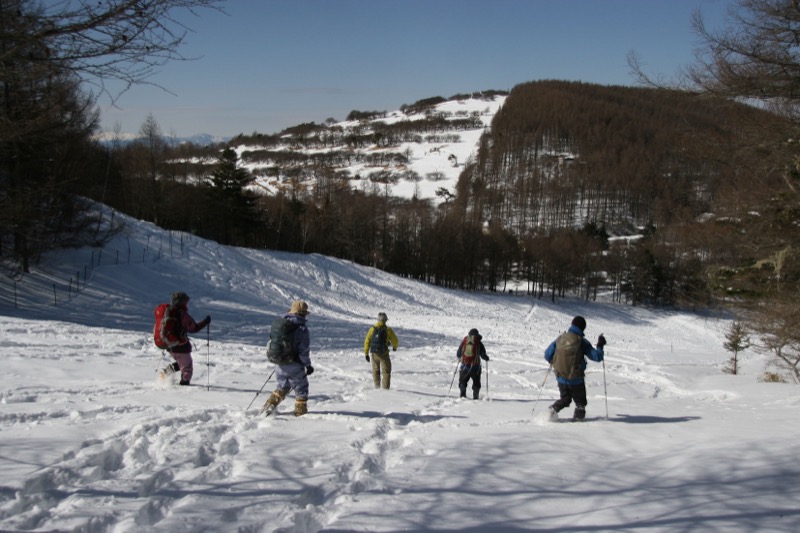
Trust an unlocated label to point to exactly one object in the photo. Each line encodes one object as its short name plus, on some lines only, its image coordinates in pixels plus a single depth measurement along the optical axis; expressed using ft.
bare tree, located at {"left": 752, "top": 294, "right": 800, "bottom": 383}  35.42
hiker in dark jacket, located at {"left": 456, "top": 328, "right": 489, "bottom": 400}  36.52
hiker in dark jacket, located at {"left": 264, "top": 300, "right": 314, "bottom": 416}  24.35
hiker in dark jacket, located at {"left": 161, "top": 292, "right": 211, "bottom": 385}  29.99
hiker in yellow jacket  36.65
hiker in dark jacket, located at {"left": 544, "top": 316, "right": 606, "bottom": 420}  25.35
